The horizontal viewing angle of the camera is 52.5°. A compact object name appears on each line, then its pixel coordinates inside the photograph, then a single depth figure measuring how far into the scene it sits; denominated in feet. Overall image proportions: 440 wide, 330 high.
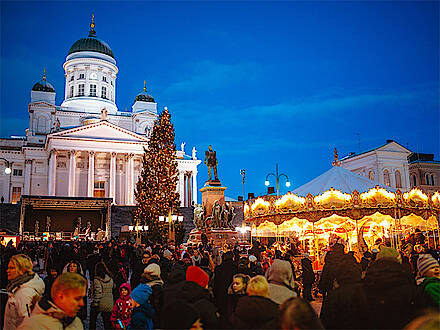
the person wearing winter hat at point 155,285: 21.93
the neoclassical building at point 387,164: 211.82
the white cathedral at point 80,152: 199.93
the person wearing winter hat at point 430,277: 17.22
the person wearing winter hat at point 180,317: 12.35
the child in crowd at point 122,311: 23.56
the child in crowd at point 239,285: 21.92
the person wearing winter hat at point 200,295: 14.38
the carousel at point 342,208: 58.34
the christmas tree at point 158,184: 114.32
